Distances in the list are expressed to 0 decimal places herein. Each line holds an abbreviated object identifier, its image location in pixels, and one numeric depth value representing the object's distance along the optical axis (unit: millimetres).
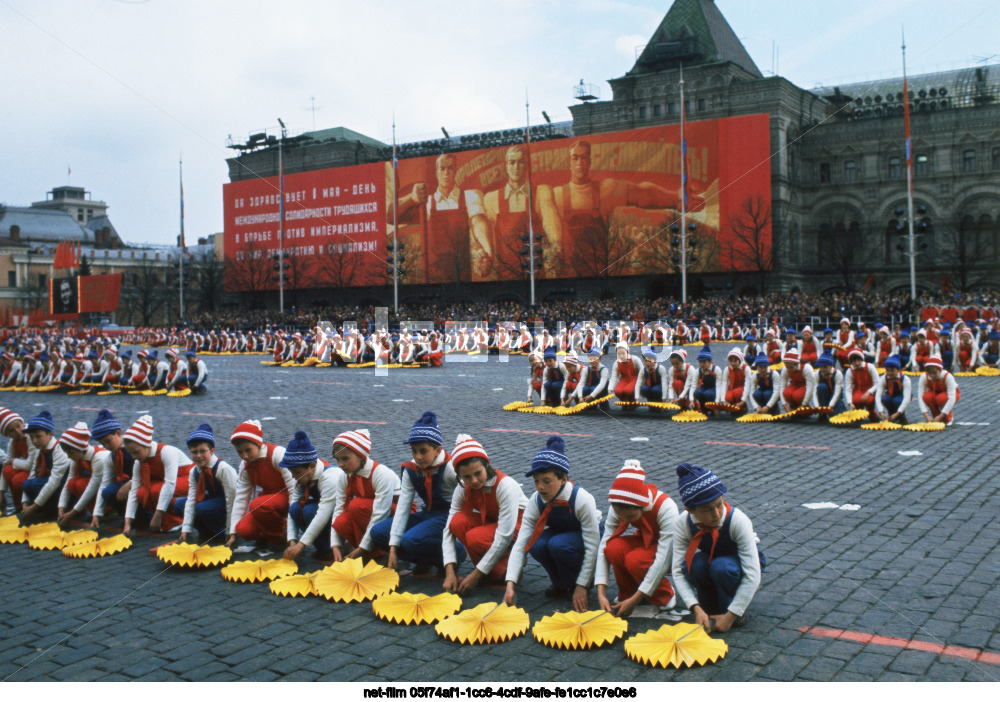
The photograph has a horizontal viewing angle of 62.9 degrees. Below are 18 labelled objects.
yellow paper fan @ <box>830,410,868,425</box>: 13409
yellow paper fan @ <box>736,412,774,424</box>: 14375
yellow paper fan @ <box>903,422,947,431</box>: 12677
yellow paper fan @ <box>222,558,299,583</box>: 6473
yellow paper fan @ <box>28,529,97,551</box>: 7598
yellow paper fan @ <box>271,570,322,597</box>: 6109
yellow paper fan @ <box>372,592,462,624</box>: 5449
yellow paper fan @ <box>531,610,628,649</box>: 4926
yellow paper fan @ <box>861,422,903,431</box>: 12984
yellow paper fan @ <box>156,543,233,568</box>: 6793
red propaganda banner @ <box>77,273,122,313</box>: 43094
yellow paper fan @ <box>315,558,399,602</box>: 5953
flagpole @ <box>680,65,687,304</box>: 42800
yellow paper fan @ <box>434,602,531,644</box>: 5062
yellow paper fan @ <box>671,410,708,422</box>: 14969
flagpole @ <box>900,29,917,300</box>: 35344
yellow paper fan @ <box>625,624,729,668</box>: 4609
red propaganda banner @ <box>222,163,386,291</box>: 68875
